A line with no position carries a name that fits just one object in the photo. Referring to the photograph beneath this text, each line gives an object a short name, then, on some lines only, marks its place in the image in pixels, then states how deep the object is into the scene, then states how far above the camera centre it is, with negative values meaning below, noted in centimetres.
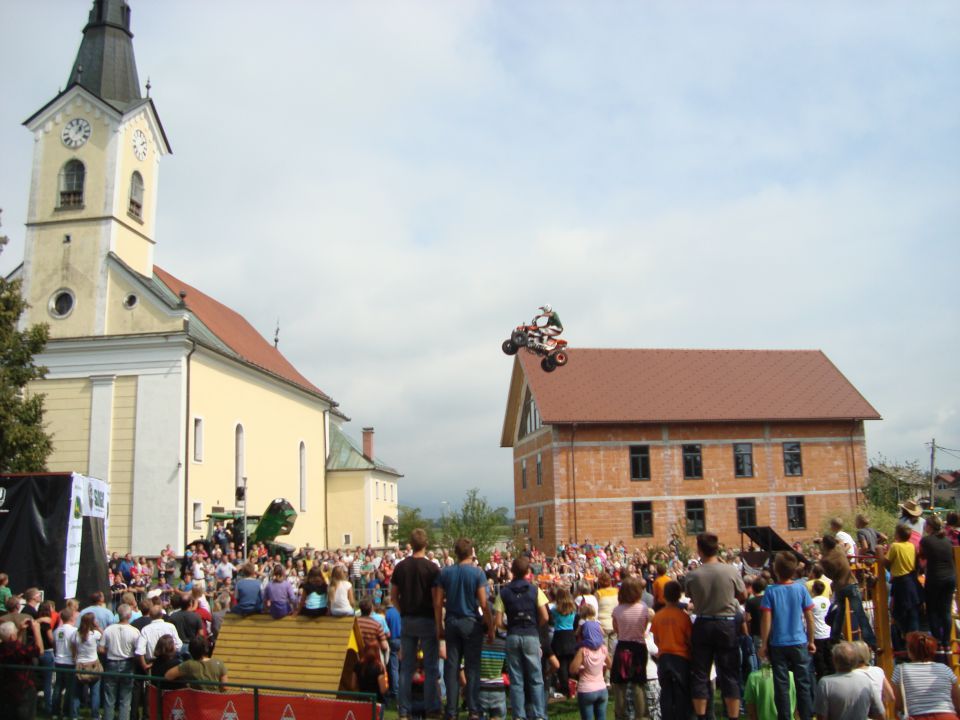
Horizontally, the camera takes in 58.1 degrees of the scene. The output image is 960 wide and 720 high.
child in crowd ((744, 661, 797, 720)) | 830 -178
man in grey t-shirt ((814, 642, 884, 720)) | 631 -136
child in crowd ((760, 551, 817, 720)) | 804 -112
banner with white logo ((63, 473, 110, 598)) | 1418 +10
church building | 2881 +641
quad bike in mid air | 2306 +445
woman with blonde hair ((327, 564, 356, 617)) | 995 -94
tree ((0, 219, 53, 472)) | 2208 +313
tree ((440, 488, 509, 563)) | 3253 -40
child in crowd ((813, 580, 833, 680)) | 945 -139
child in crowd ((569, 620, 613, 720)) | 851 -161
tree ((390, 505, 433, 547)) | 5362 -65
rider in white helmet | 2355 +500
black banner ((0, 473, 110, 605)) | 1407 -25
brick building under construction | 3572 +242
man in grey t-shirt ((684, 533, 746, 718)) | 740 -103
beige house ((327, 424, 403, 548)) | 4584 +102
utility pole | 4152 +246
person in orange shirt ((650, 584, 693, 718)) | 759 -127
